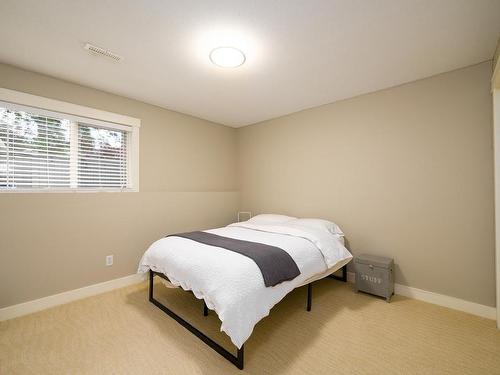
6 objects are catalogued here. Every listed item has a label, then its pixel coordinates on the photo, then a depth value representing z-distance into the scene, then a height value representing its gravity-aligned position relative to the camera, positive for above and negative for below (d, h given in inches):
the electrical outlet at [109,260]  112.3 -33.2
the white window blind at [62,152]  92.9 +17.6
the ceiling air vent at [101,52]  78.9 +48.3
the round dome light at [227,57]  80.7 +47.3
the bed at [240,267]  62.9 -25.9
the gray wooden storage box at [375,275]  101.3 -38.9
